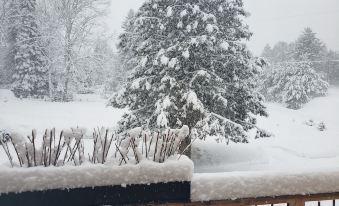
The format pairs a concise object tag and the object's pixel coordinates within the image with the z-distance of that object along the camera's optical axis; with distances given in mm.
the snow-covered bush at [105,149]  2203
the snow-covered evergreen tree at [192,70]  11164
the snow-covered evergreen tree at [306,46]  39250
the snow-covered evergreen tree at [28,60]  28906
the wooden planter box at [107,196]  2025
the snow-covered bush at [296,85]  36500
